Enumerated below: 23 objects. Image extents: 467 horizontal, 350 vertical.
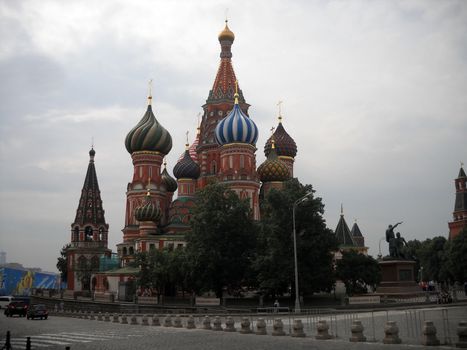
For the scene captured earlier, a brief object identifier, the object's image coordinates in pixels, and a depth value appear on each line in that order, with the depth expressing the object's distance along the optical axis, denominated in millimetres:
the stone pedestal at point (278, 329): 22500
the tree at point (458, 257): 69750
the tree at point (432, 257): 88938
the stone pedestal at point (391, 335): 18094
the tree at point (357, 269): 51406
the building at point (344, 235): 81462
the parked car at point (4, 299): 72575
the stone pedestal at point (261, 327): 23203
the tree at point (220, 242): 48375
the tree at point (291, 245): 44219
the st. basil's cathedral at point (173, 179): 68938
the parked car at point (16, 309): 43312
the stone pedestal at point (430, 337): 17125
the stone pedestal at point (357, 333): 19125
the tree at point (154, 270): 54188
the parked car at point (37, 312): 39125
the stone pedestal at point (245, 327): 23792
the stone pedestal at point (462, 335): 16147
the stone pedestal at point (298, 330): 21541
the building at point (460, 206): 104375
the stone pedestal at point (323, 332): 20344
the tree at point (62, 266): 106625
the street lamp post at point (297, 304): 36094
